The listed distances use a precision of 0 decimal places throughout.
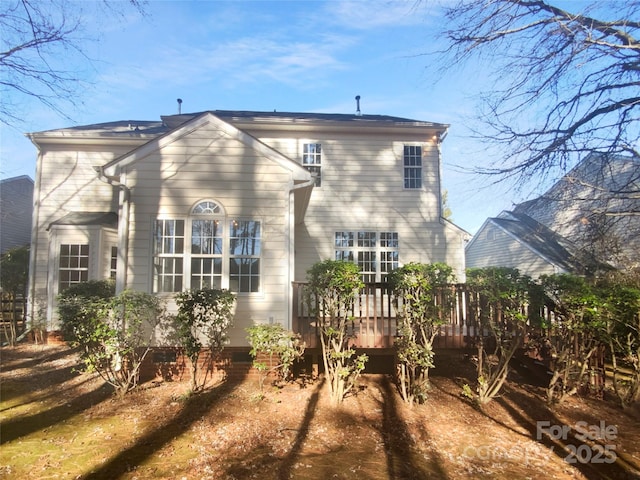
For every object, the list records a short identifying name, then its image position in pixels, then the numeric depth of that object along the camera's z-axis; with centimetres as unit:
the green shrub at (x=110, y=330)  572
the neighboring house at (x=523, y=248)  1641
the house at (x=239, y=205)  716
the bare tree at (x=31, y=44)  576
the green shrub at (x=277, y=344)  592
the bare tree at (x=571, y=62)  574
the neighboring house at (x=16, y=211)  1731
